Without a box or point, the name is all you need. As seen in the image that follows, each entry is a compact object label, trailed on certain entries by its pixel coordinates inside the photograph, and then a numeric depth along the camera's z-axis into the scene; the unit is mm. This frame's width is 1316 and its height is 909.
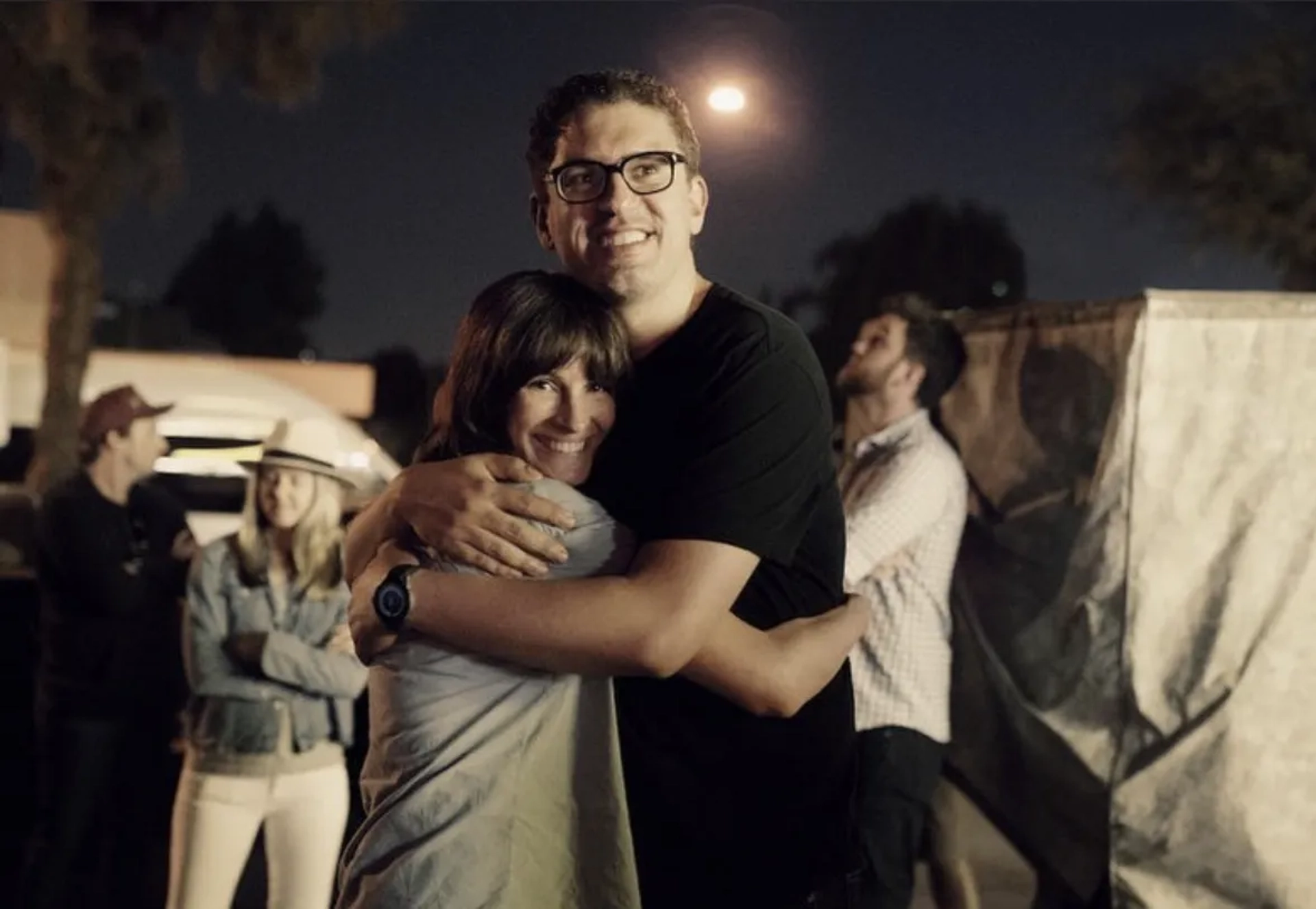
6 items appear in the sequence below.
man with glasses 1343
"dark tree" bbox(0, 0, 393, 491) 5004
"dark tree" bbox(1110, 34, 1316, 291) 5902
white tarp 2943
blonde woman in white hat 3041
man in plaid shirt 2979
